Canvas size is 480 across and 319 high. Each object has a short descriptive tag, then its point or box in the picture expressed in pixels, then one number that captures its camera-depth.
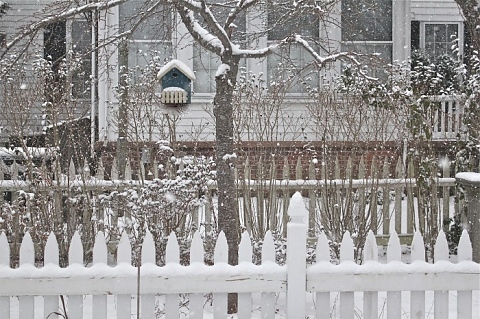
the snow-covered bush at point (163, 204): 5.50
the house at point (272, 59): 11.44
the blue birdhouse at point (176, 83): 6.17
